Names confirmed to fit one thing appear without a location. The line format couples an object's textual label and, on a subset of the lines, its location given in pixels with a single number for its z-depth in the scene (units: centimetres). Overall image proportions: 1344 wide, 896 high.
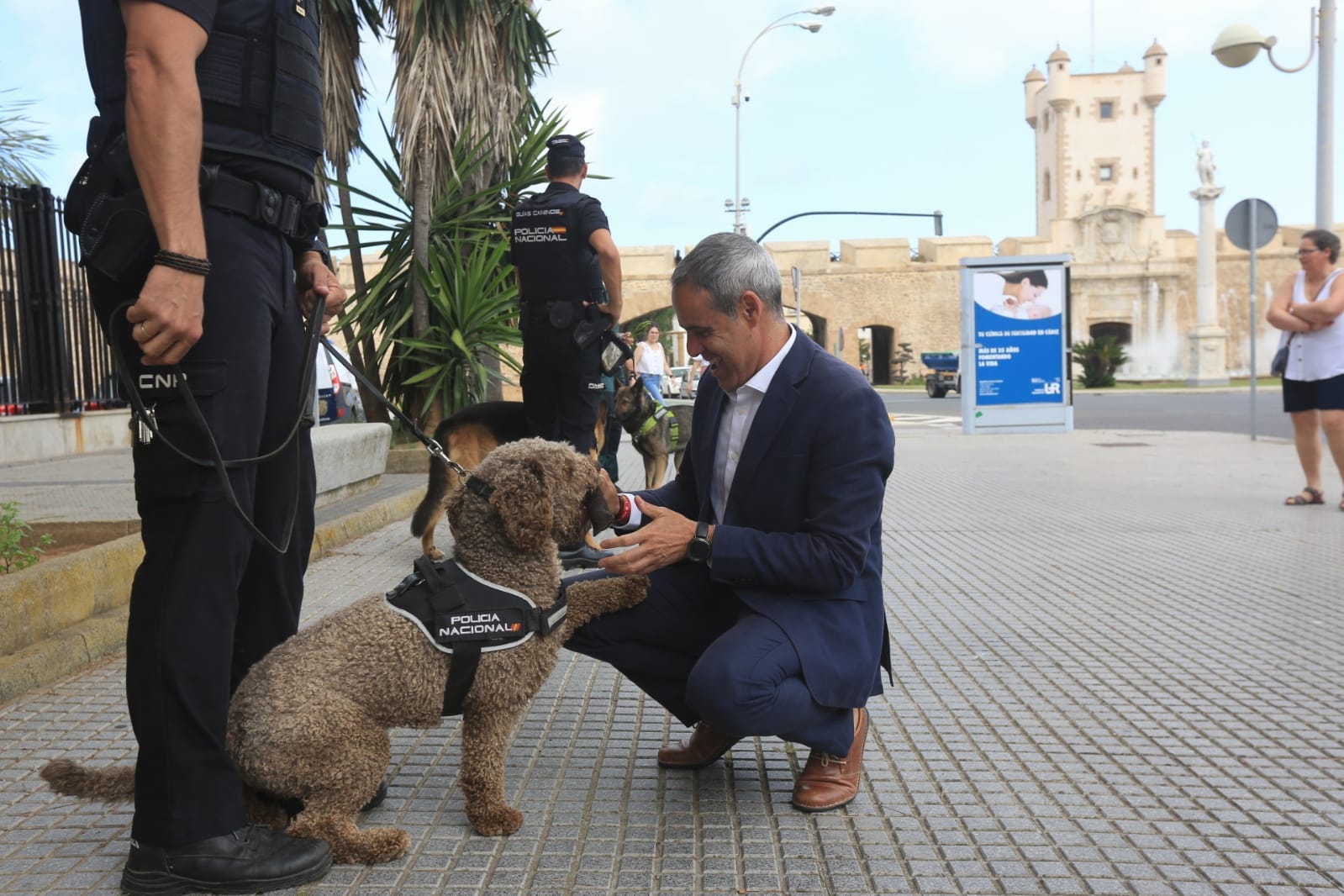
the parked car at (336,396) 1502
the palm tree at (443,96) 1164
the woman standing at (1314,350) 882
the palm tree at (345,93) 1199
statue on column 5006
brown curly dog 275
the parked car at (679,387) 2844
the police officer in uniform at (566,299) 650
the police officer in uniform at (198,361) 253
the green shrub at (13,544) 489
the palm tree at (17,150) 832
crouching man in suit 323
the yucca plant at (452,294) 1100
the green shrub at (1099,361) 4881
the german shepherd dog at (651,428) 855
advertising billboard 1809
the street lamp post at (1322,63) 1398
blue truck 4209
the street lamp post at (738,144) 3516
